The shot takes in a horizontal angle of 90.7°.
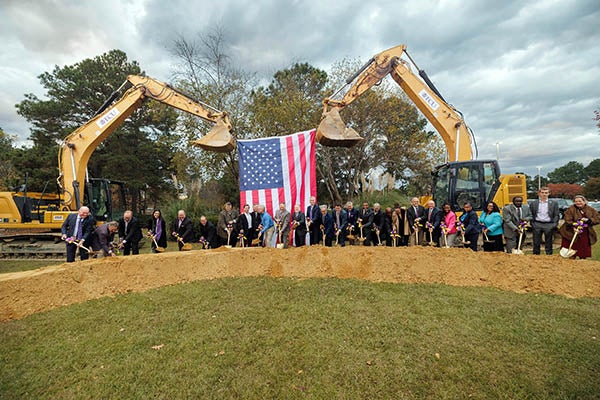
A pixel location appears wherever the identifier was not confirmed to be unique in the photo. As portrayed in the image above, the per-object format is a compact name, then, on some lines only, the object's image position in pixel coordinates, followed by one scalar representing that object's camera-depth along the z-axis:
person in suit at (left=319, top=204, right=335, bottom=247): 9.20
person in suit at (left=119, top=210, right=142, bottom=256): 8.20
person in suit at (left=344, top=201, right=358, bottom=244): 9.24
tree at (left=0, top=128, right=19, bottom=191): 21.95
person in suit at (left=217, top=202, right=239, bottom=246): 9.60
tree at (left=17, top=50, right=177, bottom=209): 21.23
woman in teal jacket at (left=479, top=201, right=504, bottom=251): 7.18
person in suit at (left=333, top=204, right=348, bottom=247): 9.27
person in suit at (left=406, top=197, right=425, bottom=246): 8.50
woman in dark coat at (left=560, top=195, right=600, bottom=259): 5.79
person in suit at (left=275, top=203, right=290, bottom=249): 9.54
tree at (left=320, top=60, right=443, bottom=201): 17.81
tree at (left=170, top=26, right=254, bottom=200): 16.19
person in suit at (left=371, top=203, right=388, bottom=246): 9.05
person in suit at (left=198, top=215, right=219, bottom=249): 9.40
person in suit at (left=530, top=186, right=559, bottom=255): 6.99
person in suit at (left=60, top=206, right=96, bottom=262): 7.04
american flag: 10.98
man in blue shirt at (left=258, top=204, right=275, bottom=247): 9.44
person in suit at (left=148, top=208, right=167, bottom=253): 8.51
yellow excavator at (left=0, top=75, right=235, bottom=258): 9.81
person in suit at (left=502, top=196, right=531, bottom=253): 7.12
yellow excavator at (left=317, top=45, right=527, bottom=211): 8.57
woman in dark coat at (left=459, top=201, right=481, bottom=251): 7.38
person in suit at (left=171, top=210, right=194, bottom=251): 8.68
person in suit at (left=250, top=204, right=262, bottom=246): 9.58
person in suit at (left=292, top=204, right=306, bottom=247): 9.45
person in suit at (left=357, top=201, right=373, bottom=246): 9.11
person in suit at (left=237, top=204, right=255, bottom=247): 9.49
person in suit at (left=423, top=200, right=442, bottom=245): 8.05
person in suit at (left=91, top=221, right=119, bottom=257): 7.56
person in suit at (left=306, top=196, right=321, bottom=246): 9.36
